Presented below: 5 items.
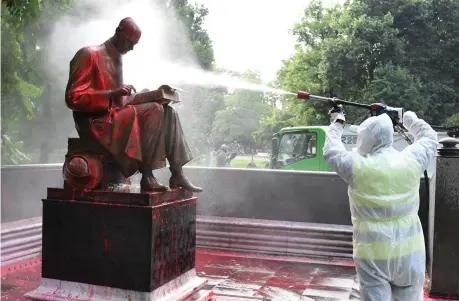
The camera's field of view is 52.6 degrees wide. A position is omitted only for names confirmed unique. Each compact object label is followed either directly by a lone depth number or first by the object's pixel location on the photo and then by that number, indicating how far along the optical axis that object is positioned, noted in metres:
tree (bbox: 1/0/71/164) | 8.20
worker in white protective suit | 3.21
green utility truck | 14.51
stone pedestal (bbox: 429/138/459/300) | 4.88
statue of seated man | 3.89
